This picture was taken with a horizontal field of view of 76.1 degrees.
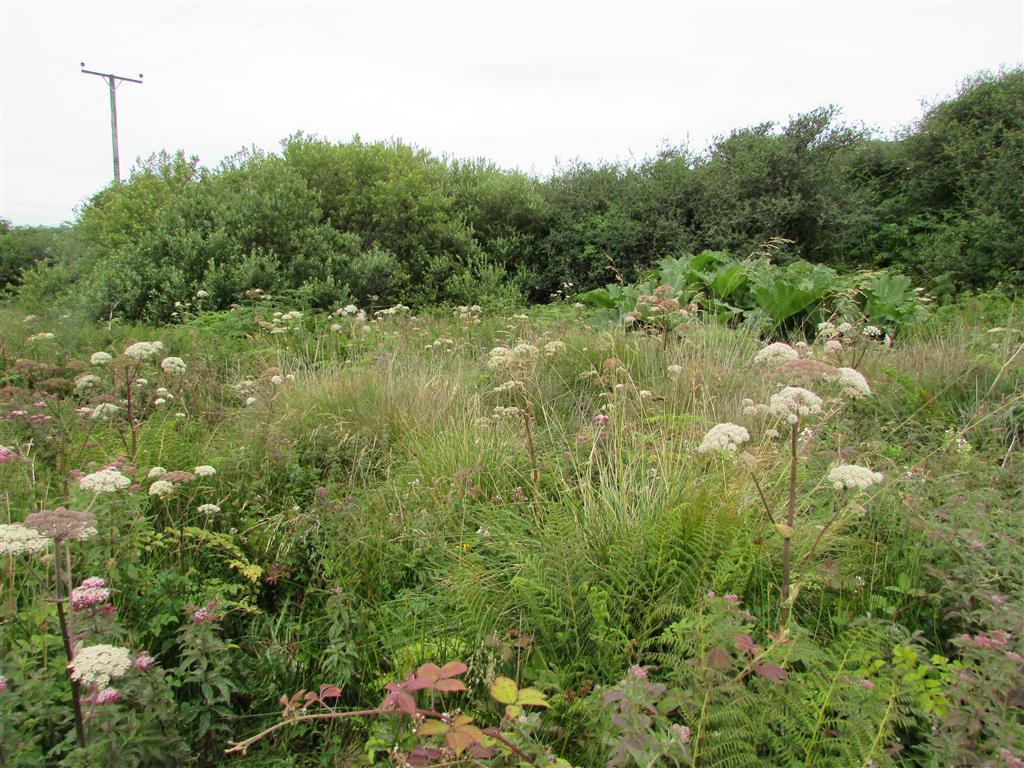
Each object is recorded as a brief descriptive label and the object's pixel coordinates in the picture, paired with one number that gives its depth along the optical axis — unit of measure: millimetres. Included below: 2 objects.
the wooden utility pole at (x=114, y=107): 23062
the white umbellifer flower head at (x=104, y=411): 3087
